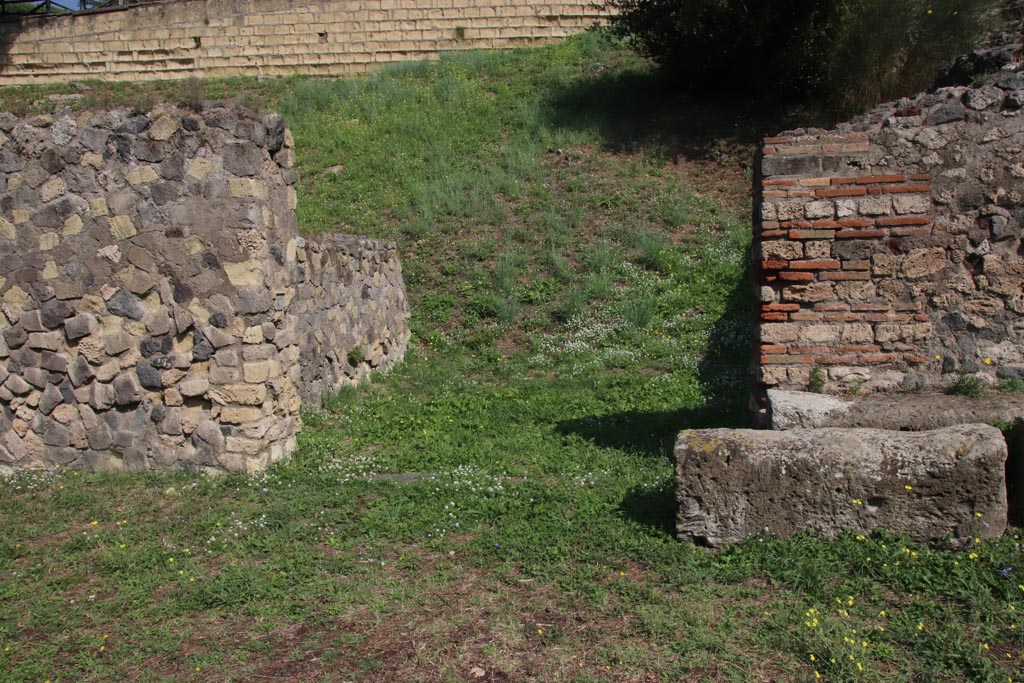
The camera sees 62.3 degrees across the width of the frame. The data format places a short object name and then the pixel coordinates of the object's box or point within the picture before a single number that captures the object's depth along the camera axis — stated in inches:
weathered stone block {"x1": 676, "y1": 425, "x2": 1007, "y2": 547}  155.6
